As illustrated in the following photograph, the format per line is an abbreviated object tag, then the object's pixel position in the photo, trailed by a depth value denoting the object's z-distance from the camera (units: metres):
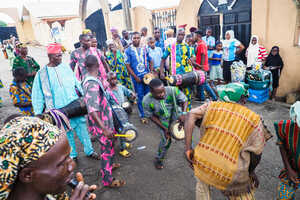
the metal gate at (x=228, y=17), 6.66
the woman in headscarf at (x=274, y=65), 5.32
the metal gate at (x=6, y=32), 26.83
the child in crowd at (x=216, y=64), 6.56
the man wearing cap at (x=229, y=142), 1.56
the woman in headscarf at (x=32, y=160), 0.82
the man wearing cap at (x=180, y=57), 4.43
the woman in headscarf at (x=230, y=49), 6.55
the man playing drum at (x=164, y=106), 2.76
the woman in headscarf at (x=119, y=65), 5.69
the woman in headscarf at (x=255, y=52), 5.64
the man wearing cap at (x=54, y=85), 3.00
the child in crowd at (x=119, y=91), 3.59
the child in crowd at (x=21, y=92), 3.78
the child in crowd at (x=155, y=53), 5.51
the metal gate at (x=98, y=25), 13.20
